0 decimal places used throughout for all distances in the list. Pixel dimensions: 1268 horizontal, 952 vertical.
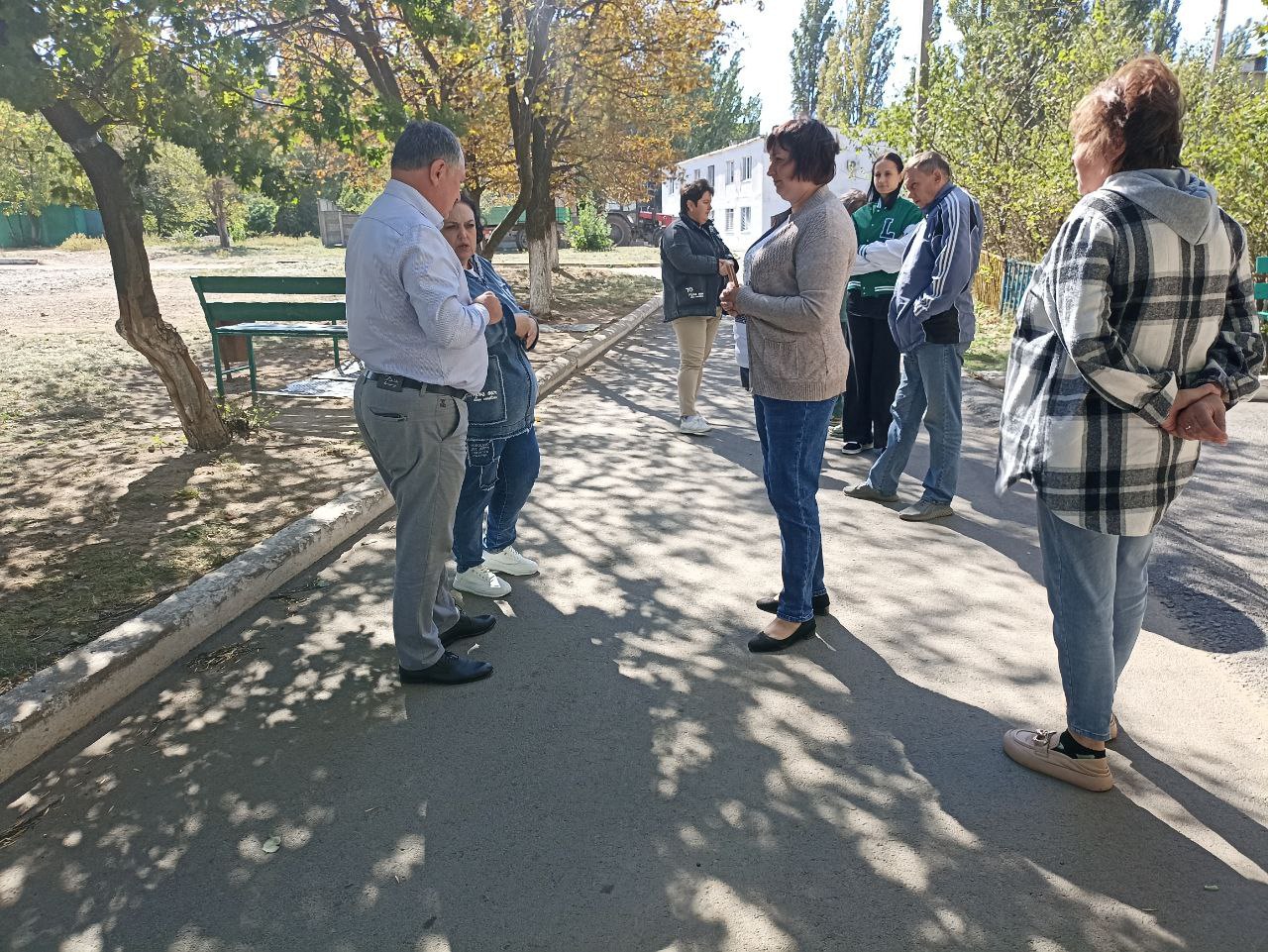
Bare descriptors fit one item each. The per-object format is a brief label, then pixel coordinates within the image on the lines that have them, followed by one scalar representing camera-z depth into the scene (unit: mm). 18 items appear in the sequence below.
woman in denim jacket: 4109
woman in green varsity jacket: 6207
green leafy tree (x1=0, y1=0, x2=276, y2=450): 5414
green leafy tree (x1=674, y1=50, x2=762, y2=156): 58781
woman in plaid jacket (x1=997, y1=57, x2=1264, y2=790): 2477
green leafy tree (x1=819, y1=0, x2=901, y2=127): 48344
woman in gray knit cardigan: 3533
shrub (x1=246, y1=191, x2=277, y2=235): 47812
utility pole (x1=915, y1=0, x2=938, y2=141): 14188
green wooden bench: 8445
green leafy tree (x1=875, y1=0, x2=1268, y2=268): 13523
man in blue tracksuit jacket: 5113
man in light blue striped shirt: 3057
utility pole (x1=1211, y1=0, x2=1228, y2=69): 27172
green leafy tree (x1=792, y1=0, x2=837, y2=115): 55812
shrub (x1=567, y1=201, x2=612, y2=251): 38719
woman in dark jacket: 7102
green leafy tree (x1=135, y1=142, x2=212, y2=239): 34050
